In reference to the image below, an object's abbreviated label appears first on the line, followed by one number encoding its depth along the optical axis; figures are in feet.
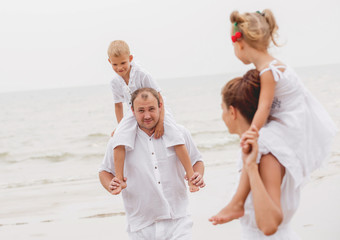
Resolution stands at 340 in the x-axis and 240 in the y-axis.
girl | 7.98
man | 13.39
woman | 7.54
